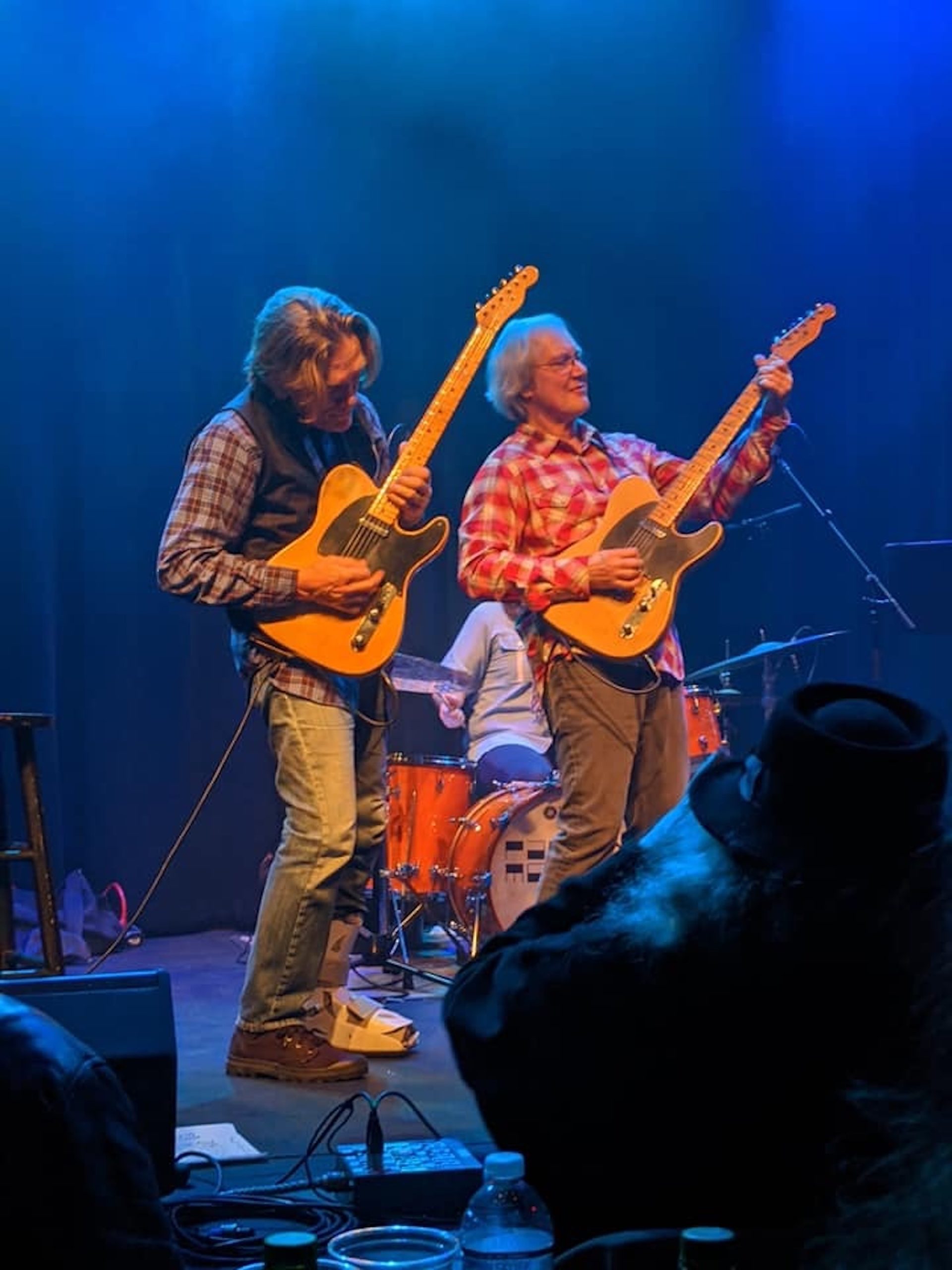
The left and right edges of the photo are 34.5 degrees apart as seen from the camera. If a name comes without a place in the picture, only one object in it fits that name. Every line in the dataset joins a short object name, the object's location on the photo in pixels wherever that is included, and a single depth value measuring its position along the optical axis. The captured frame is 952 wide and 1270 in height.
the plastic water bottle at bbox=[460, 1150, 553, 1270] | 1.31
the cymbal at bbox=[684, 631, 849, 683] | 4.98
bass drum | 4.76
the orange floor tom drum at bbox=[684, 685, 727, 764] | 4.91
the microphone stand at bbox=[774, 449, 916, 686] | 4.87
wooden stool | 3.39
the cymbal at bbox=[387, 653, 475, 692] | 5.35
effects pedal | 2.07
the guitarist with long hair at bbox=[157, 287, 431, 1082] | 3.27
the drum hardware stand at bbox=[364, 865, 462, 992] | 4.50
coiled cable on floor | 1.90
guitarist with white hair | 3.62
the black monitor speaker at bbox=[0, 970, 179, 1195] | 2.10
